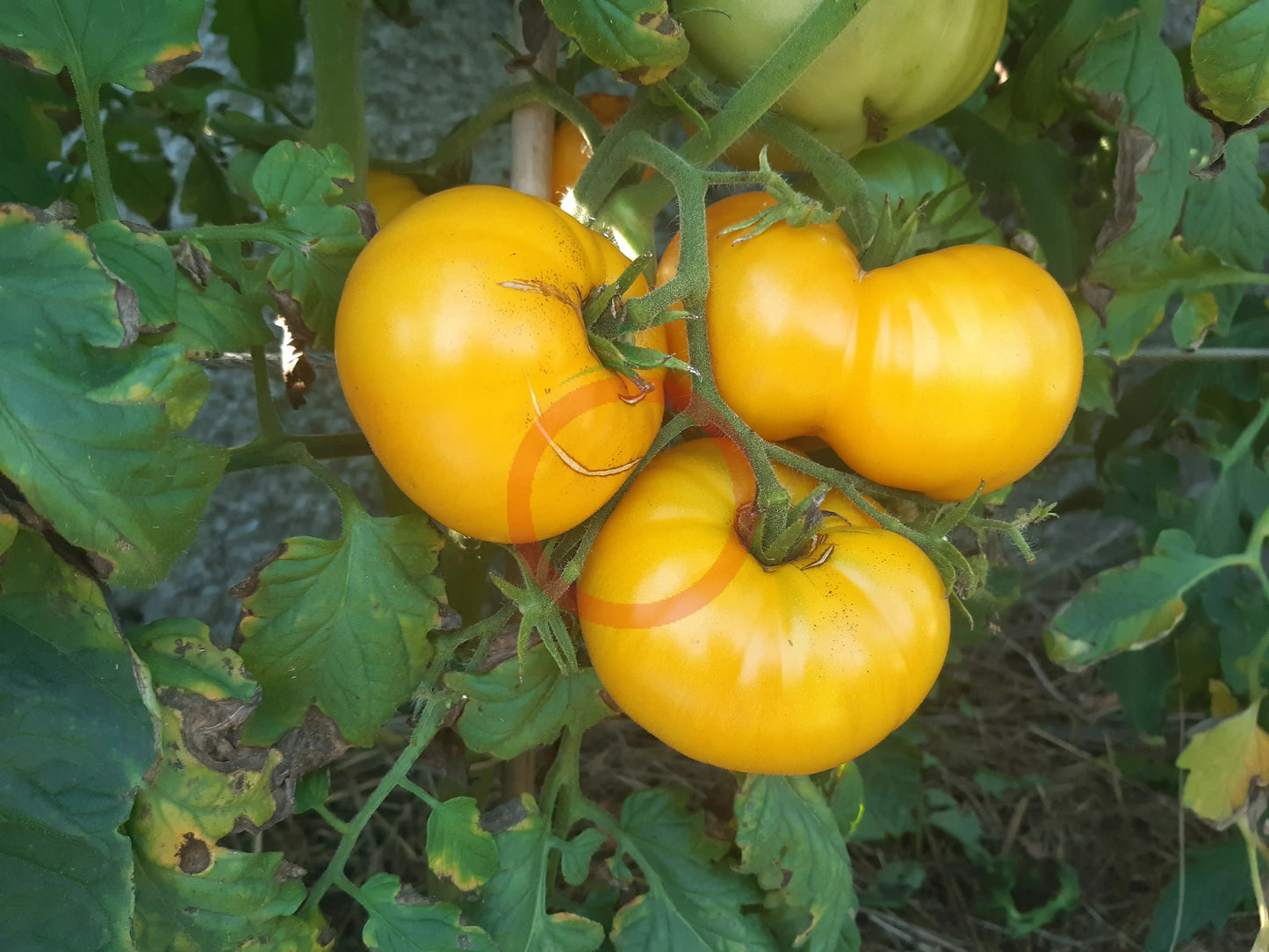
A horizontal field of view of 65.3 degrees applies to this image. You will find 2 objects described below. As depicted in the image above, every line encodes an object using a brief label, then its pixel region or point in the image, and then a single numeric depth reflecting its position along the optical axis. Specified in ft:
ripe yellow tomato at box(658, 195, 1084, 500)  1.87
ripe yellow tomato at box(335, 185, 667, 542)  1.60
